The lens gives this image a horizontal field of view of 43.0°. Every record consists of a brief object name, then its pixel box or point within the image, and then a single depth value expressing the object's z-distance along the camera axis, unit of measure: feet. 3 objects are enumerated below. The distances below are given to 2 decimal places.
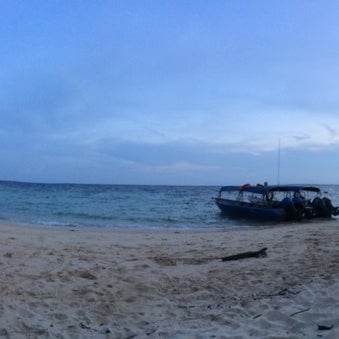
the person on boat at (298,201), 83.71
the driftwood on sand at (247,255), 29.26
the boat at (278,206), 82.79
